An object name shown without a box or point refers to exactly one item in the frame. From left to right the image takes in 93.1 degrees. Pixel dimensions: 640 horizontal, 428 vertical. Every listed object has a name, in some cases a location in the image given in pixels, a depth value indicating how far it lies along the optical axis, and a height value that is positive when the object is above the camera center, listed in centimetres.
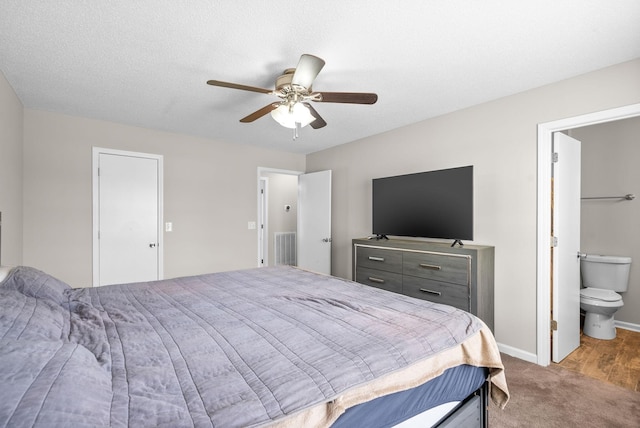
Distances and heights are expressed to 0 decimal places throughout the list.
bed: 75 -52
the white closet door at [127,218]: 355 -8
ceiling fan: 187 +82
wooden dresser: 268 -59
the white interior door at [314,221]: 464 -15
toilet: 305 -83
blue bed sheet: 102 -75
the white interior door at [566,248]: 265 -32
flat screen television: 294 +9
